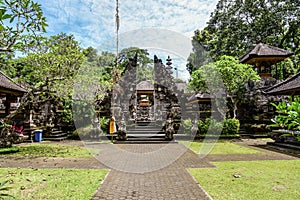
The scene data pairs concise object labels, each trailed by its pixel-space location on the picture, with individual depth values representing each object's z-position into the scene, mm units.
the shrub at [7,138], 11633
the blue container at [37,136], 14922
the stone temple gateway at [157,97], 15086
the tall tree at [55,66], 10773
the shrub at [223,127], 16219
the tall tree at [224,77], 16094
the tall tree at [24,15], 2021
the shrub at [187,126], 16838
